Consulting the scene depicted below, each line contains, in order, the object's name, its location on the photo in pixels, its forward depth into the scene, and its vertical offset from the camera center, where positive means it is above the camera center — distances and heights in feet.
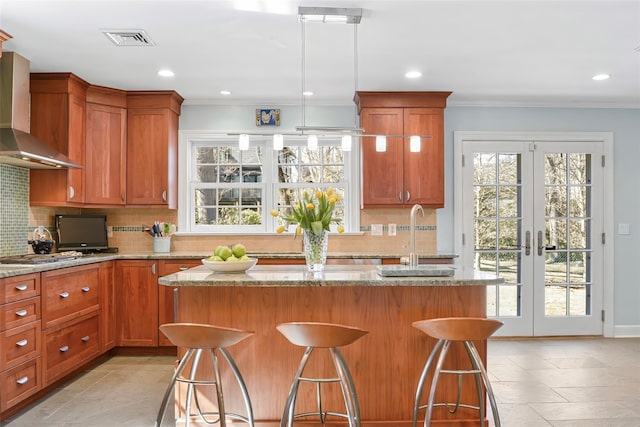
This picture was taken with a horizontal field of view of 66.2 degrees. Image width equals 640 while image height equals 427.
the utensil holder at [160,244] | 16.03 -0.93
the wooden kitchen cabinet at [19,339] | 9.72 -2.59
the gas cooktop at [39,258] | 11.54 -1.06
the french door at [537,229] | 17.13 -0.44
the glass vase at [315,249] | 9.62 -0.65
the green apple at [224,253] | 9.47 -0.72
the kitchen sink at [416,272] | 8.73 -1.00
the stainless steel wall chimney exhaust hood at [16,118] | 11.49 +2.43
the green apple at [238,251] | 9.53 -0.68
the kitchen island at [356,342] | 9.04 -2.18
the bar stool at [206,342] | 7.46 -1.94
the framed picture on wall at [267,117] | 17.06 +3.44
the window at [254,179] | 17.26 +1.31
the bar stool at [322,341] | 7.48 -1.93
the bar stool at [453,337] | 7.72 -1.91
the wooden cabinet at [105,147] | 15.05 +2.15
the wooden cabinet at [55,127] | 14.05 +2.58
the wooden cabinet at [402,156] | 15.94 +1.97
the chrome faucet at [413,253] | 9.17 -0.70
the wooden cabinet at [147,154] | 15.84 +2.00
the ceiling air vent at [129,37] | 10.87 +4.07
